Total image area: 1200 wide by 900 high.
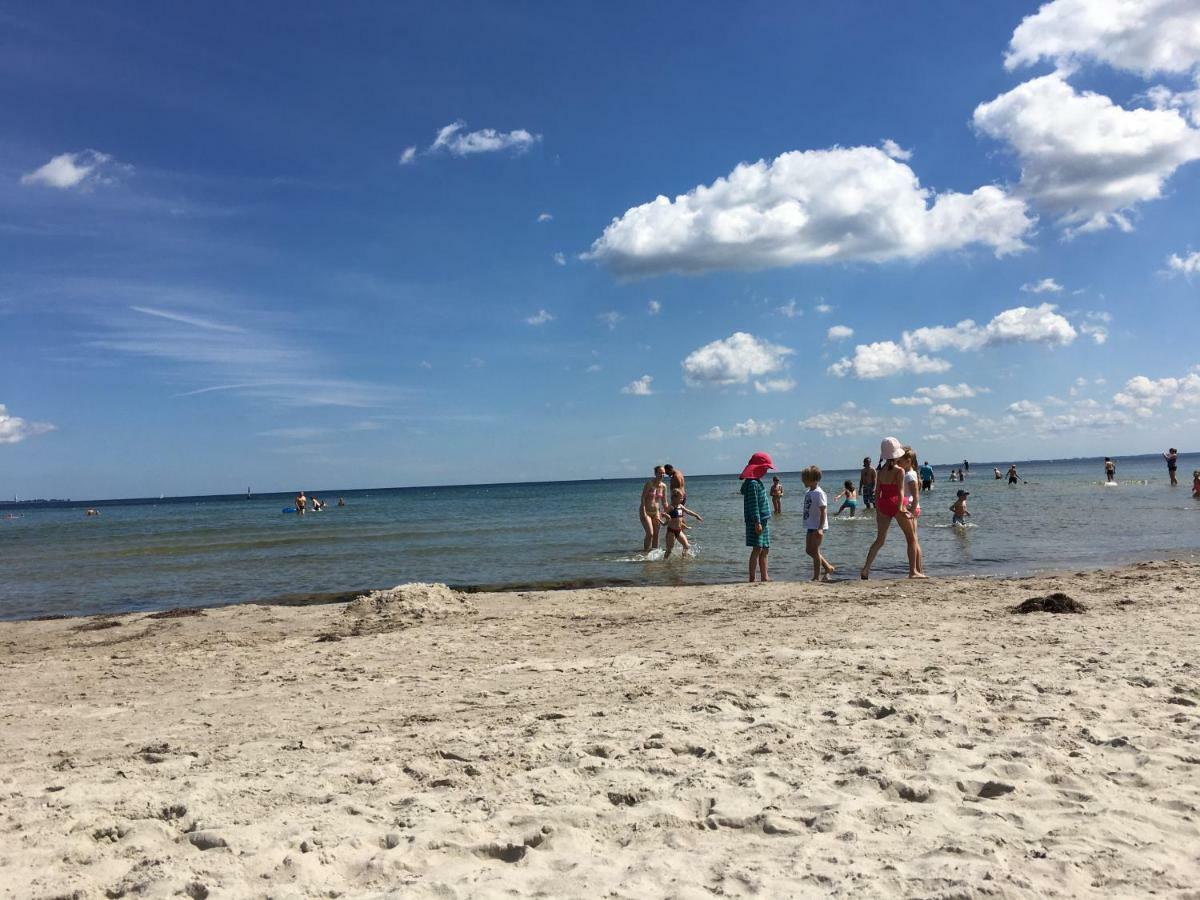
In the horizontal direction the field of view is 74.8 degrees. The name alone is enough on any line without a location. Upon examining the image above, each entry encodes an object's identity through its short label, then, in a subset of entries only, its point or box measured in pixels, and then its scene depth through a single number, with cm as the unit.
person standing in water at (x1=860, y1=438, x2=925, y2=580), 1118
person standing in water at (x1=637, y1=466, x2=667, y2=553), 1738
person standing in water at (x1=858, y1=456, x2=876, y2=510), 2255
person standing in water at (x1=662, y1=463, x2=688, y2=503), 1579
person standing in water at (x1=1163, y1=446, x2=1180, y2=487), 3669
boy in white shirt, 1148
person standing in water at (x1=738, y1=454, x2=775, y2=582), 1147
